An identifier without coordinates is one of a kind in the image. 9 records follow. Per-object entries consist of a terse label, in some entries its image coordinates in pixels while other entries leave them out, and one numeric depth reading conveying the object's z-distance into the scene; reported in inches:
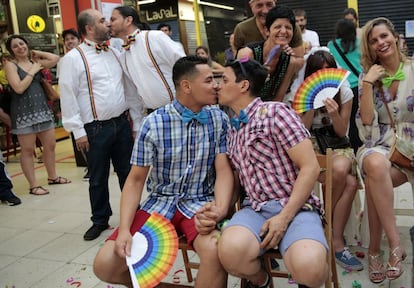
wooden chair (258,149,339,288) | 76.2
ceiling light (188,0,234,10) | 327.2
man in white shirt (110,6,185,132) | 117.7
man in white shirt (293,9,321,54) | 171.0
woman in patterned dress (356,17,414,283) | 96.0
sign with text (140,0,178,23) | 343.9
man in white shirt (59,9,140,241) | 126.0
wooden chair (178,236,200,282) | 99.1
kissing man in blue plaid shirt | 82.7
